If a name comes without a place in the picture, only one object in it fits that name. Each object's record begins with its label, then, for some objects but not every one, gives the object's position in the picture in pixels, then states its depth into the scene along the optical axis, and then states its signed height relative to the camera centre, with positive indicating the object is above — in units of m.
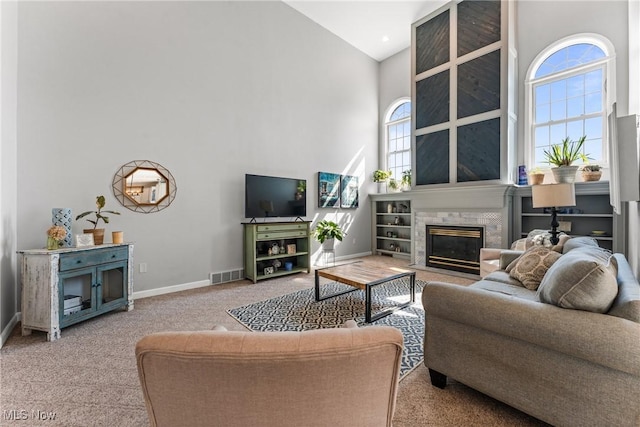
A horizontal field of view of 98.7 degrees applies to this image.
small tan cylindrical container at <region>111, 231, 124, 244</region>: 3.03 -0.23
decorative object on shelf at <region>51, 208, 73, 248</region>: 2.68 -0.04
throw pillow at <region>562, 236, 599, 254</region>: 2.40 -0.23
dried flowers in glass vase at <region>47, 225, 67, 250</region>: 2.54 -0.18
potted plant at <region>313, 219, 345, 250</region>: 4.62 -0.25
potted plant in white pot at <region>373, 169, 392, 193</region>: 6.55 +0.99
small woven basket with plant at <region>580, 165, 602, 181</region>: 3.82 +0.63
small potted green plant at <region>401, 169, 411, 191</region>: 6.20 +0.83
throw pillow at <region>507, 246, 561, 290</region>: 2.30 -0.42
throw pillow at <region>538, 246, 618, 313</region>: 1.26 -0.32
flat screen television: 4.42 +0.34
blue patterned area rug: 2.51 -1.05
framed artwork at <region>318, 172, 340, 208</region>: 5.59 +0.57
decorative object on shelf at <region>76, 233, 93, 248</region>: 2.76 -0.24
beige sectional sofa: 1.17 -0.61
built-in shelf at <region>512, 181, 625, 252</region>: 3.72 +0.01
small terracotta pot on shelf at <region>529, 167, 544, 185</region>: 4.15 +0.62
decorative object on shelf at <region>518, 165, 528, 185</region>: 4.49 +0.69
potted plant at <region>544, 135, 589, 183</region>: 3.79 +0.88
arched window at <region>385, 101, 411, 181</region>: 6.51 +1.89
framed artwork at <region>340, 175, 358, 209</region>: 6.03 +0.57
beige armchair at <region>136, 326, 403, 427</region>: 0.68 -0.40
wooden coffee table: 2.82 -0.68
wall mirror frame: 3.41 +0.39
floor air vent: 4.15 -0.93
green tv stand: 4.30 -0.55
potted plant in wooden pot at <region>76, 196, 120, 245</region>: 2.92 -0.05
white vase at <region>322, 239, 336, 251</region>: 5.63 -0.58
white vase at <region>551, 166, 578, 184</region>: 3.77 +0.61
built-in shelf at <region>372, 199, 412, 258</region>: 6.34 -0.25
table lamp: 3.02 +0.25
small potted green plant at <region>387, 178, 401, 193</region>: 6.50 +0.75
